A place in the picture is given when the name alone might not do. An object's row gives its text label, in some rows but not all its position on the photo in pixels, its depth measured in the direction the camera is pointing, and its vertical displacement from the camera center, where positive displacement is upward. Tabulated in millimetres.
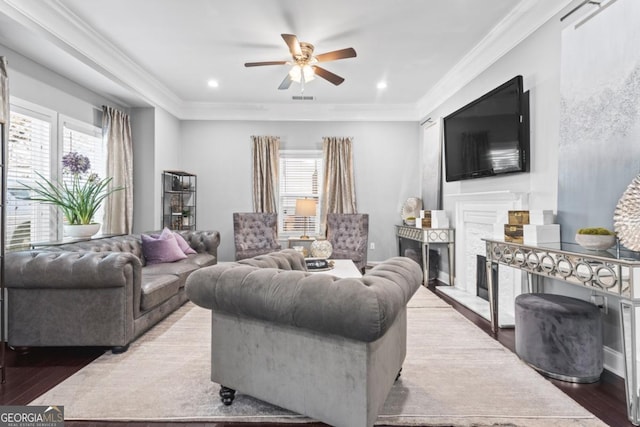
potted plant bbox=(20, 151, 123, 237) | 3432 +164
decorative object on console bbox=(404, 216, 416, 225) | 5412 -138
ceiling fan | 3131 +1443
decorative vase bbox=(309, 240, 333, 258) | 3969 -436
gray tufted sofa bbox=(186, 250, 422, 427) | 1416 -576
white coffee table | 3358 -606
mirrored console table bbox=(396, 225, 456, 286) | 4656 -391
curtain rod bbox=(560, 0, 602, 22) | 2361 +1499
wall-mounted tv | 3135 +816
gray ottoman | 2115 -802
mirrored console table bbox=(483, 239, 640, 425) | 1689 -357
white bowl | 2043 -178
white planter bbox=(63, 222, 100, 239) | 3420 -184
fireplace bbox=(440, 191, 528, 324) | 3309 -292
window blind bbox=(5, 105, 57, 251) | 3217 +400
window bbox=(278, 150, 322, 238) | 6082 +539
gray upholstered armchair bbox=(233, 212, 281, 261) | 5309 -326
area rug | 1755 -1045
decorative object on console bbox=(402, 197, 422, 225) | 5562 +55
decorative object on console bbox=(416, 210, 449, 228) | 4730 -106
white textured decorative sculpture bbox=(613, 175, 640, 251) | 1846 -33
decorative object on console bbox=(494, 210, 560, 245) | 2547 -125
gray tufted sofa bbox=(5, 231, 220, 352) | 2436 -629
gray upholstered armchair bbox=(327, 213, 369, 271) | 5027 -378
